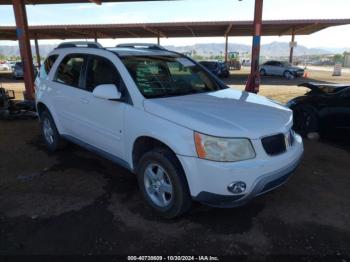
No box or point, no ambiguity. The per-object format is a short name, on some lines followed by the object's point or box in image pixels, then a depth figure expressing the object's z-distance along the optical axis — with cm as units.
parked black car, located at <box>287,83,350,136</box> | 595
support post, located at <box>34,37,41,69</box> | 3116
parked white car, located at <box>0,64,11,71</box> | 3841
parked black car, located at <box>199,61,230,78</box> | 2641
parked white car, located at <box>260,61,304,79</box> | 2642
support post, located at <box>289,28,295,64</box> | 2927
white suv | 293
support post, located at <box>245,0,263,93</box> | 934
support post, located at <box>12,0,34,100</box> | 1024
